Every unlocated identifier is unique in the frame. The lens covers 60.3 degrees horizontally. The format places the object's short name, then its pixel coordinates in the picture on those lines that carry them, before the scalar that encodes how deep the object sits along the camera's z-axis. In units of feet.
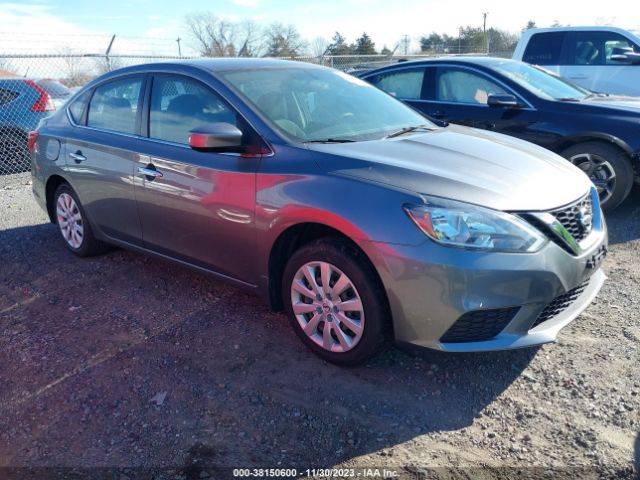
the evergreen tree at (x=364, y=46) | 118.02
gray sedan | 8.64
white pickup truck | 27.73
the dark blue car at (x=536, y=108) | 17.95
